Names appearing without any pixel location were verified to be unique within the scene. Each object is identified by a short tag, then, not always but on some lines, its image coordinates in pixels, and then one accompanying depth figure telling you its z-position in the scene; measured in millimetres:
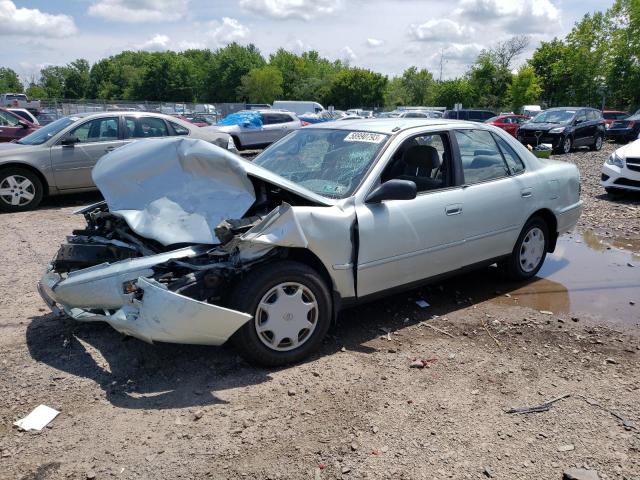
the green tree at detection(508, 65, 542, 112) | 47812
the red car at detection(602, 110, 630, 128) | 33838
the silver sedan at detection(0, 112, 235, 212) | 8906
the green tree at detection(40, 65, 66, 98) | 125050
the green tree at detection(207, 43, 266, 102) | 92500
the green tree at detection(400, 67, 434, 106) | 81938
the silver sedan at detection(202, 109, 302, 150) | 17875
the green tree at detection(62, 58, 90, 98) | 124750
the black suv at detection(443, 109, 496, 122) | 29961
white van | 35656
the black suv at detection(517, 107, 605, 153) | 19938
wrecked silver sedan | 3445
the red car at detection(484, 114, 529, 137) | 24672
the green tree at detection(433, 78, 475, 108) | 58562
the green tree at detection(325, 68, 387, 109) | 70938
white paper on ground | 3071
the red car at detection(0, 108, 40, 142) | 12531
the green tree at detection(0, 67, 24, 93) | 113112
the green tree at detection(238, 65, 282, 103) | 77875
